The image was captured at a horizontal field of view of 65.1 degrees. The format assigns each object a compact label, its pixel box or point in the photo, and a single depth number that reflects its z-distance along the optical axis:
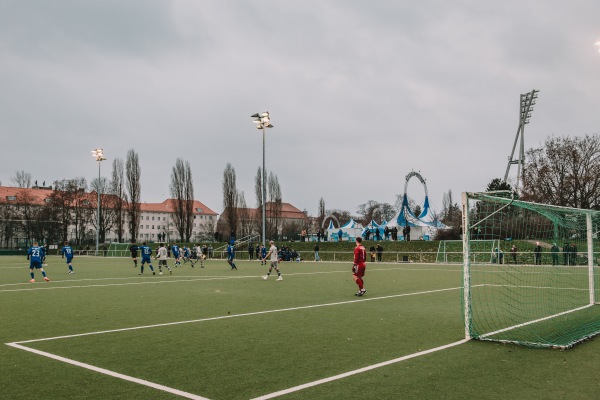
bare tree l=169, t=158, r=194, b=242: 70.50
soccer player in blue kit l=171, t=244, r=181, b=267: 37.00
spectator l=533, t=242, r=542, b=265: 22.82
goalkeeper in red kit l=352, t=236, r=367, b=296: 15.21
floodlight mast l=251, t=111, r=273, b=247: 35.47
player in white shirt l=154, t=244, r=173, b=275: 26.77
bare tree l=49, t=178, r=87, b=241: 79.50
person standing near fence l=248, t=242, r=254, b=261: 46.81
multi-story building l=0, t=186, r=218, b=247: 77.56
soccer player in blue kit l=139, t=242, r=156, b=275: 26.08
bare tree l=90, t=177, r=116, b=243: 75.56
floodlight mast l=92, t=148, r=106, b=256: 55.53
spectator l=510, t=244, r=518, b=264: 26.45
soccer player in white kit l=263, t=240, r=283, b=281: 22.34
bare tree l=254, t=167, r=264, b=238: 76.50
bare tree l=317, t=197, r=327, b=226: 103.54
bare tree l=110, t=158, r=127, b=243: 73.75
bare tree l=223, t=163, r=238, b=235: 70.81
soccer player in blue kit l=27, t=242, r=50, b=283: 20.95
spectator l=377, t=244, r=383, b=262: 43.07
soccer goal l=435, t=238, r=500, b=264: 36.76
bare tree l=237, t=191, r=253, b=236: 88.48
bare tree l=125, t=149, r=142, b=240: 71.75
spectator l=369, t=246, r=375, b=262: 41.65
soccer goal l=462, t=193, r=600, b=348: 8.59
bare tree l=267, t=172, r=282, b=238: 82.25
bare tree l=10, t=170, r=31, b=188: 87.38
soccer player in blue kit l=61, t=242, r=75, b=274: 27.07
